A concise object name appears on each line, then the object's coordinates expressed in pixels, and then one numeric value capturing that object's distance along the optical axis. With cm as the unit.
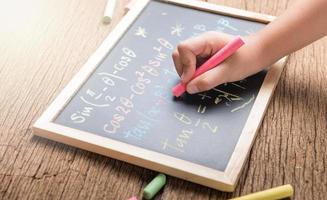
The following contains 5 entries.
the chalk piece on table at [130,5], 81
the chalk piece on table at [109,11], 81
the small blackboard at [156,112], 61
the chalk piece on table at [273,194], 59
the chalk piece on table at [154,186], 59
